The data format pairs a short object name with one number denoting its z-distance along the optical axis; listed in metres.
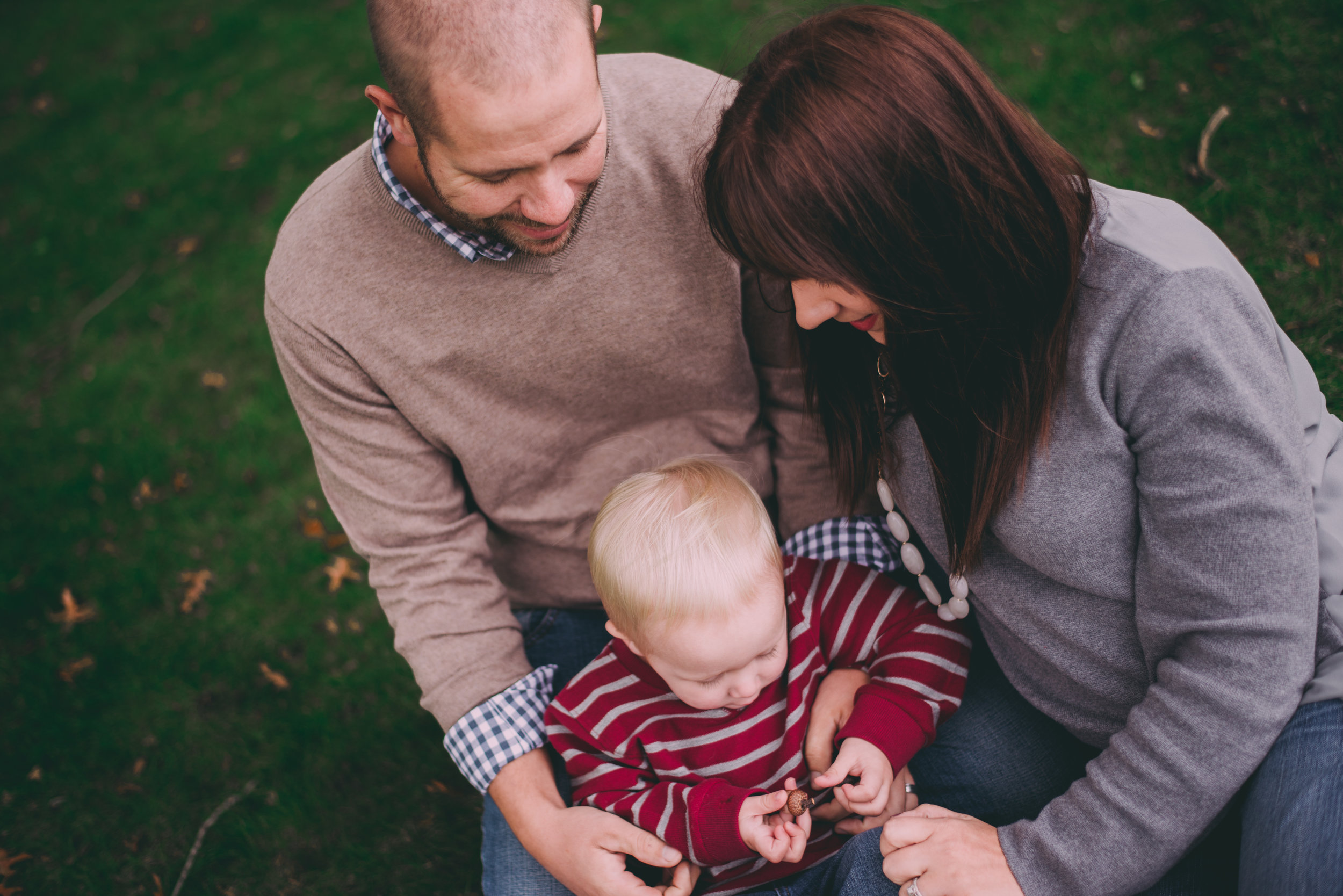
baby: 1.92
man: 2.14
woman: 1.52
